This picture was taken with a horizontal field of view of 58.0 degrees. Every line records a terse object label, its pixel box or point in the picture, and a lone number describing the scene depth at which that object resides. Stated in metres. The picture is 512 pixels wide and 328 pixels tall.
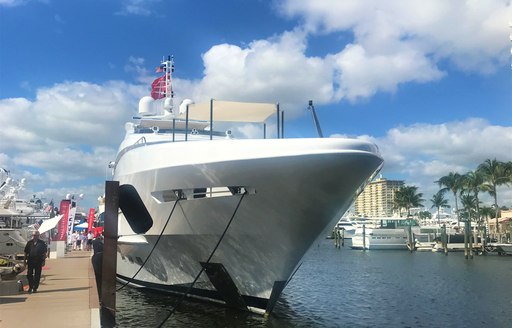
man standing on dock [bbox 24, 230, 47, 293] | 11.57
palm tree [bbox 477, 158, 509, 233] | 56.44
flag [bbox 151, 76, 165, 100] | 21.38
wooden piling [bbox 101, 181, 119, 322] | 9.20
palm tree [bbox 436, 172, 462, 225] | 65.79
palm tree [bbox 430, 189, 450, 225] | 85.06
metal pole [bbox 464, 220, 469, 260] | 44.46
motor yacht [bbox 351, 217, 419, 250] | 58.38
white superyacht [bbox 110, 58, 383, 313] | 8.82
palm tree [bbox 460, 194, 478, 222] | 69.19
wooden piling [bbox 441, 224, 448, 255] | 50.15
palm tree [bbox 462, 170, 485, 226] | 60.47
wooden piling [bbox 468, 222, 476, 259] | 44.59
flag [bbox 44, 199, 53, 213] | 52.49
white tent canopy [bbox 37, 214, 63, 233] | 19.75
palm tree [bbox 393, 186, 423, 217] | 86.88
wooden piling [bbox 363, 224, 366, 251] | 57.06
